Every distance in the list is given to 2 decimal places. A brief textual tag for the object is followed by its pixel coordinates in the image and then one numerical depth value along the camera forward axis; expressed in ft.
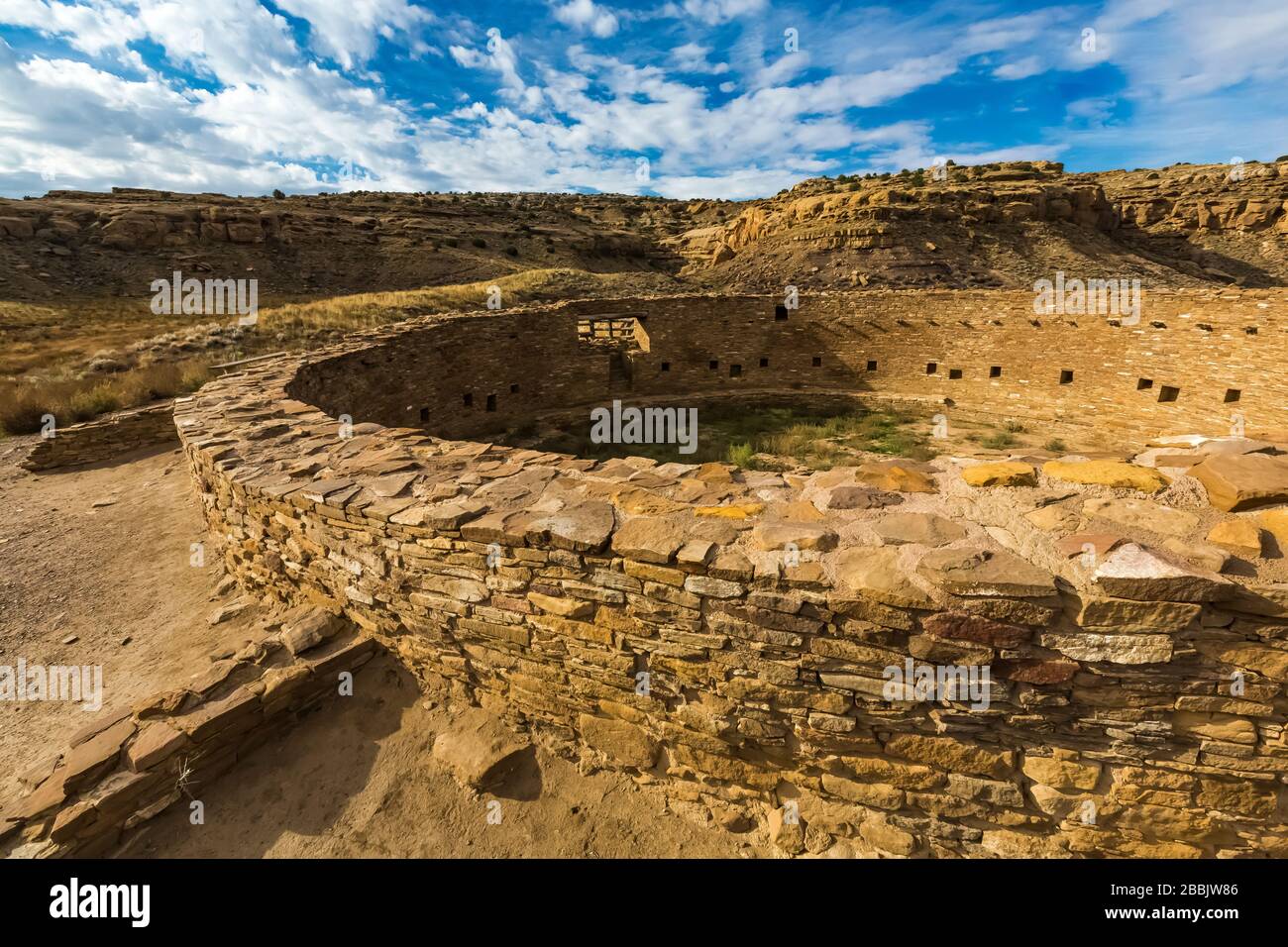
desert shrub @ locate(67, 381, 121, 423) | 32.01
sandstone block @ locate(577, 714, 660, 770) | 10.41
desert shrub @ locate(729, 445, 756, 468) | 35.63
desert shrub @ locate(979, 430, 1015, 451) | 39.55
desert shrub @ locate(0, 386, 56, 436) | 31.91
